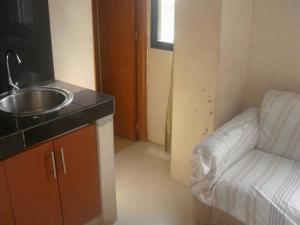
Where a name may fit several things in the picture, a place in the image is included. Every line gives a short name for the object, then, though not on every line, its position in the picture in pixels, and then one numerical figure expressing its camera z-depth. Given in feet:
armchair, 6.01
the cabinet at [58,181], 5.48
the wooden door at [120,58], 10.10
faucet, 6.30
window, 9.64
